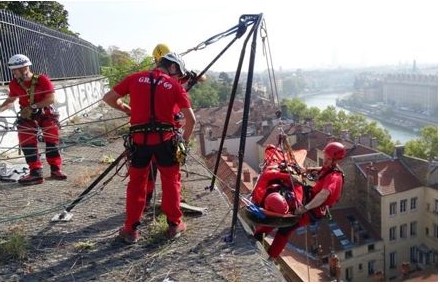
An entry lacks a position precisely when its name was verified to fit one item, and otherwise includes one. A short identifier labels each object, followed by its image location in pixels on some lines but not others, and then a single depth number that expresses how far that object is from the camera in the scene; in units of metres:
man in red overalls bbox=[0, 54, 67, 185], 5.71
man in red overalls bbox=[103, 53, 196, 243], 3.94
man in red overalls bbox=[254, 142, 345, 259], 4.47
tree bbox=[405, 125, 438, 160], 40.25
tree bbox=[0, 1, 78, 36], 19.48
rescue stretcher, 4.27
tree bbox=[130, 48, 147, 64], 32.62
